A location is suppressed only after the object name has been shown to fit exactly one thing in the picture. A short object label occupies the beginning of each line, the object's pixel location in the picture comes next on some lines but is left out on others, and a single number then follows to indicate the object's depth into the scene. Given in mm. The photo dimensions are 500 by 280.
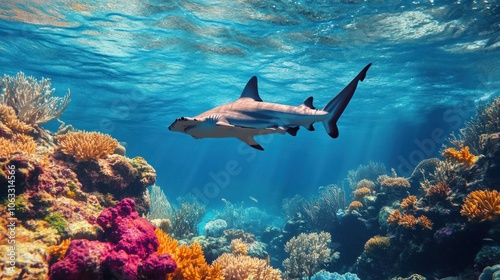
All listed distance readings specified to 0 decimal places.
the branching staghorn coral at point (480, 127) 11614
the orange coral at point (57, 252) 4346
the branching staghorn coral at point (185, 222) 12392
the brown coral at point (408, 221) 8828
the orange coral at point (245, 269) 6227
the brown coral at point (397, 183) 12973
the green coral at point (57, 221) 4913
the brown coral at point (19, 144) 5965
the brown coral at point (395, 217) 9721
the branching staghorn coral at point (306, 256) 10398
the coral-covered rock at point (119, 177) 6836
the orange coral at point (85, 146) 6820
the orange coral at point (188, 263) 4685
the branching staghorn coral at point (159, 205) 14951
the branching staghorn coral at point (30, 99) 8188
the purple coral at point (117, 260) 3781
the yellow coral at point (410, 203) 9573
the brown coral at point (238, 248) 9772
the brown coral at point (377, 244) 9727
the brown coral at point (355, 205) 13859
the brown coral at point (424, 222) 8383
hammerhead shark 3996
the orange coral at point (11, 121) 7370
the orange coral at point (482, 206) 7008
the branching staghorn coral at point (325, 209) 16128
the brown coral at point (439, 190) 8719
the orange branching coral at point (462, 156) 8820
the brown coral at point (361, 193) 15027
